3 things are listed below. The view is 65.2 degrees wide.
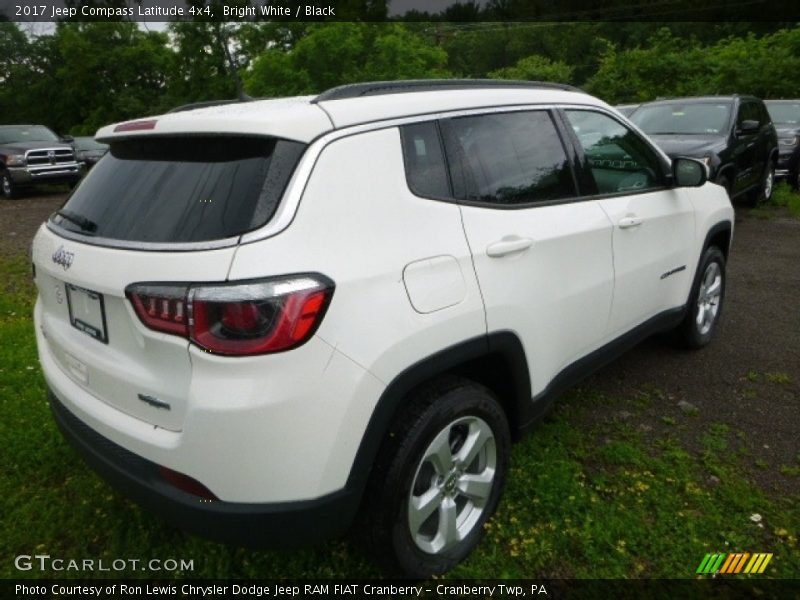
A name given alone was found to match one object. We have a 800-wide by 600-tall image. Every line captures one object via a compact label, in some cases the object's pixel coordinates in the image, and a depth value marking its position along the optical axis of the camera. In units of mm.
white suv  1807
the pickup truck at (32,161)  14555
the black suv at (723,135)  8016
